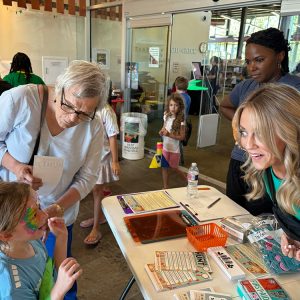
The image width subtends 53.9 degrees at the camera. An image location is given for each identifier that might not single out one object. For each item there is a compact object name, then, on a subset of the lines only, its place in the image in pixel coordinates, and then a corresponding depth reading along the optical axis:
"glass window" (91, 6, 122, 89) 5.21
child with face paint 0.89
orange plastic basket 1.19
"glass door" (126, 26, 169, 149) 4.60
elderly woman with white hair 1.16
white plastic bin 4.57
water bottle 1.68
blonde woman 0.99
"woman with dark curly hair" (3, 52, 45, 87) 3.14
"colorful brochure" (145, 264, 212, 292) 0.97
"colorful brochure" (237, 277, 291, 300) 0.92
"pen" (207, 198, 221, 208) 1.57
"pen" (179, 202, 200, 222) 1.43
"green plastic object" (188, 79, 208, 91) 6.54
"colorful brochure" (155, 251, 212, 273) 1.06
